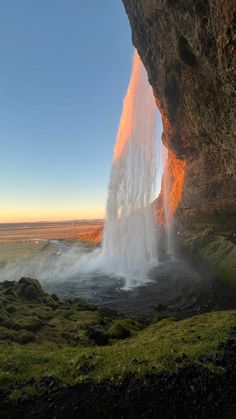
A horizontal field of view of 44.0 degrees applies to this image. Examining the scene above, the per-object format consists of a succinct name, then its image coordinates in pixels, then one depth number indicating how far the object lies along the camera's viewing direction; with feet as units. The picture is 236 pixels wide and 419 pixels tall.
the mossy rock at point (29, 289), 87.25
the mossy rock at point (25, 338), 54.03
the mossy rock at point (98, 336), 56.39
